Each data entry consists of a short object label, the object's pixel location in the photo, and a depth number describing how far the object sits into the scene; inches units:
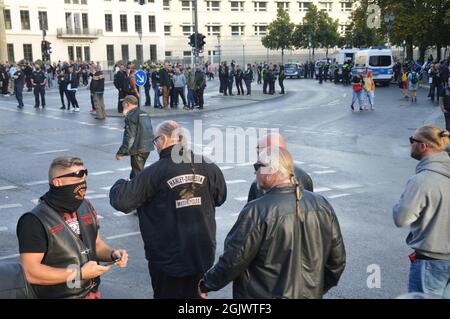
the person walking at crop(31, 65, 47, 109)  1025.5
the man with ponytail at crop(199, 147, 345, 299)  128.7
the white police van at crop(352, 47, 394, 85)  1545.3
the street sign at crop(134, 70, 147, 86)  824.9
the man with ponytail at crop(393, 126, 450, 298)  161.5
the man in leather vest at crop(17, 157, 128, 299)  130.1
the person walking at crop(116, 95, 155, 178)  349.7
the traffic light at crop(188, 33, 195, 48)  1178.6
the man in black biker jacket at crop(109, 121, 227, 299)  171.2
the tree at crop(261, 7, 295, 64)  2837.1
